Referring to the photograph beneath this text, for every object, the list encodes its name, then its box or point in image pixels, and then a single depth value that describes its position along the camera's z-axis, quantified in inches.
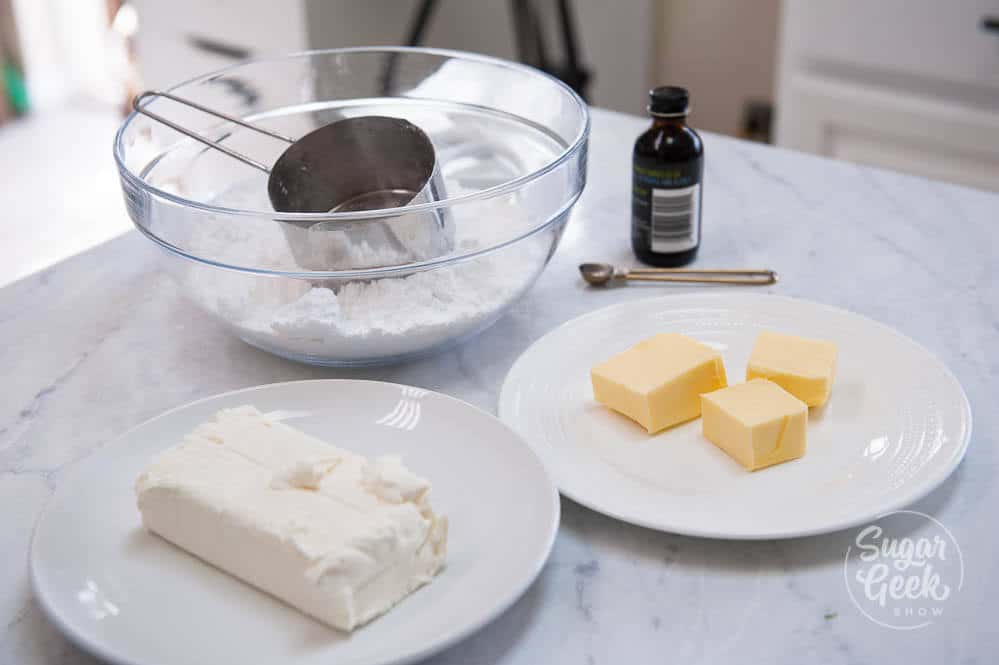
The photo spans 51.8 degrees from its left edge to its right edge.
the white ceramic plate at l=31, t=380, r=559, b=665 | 24.8
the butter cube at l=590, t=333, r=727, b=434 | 32.7
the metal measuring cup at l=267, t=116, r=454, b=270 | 39.4
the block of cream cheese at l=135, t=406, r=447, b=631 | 24.8
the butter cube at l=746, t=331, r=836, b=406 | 33.5
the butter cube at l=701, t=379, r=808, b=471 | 30.6
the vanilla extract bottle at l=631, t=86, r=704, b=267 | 41.1
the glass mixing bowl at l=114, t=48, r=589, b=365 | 35.1
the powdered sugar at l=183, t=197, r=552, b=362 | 35.3
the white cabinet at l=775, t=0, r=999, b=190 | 79.2
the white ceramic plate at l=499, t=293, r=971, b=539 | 29.1
